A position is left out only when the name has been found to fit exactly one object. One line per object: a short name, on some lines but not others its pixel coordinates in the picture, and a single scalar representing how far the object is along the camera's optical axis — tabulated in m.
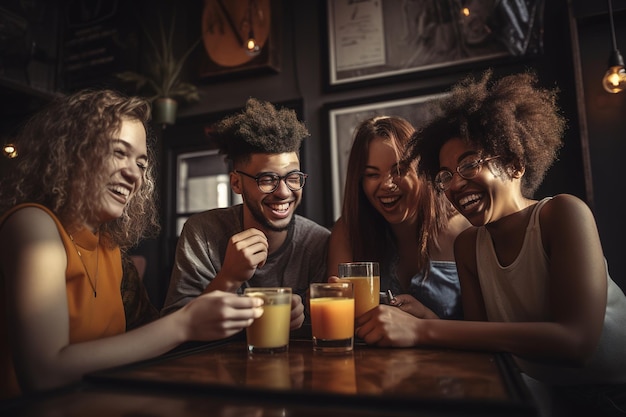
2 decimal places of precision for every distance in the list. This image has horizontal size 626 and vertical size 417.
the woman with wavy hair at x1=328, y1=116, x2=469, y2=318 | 2.06
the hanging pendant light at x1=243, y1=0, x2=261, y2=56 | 3.56
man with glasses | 2.05
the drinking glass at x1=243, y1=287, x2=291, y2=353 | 1.19
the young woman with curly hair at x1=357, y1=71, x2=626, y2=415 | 1.26
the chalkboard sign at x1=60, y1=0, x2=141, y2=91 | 4.23
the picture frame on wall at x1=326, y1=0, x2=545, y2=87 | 3.09
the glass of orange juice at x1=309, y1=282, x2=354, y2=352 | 1.24
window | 3.88
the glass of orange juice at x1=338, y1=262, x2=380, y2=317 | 1.47
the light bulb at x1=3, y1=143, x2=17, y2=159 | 1.48
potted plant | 3.83
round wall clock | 3.77
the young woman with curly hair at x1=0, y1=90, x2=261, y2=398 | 1.08
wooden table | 0.77
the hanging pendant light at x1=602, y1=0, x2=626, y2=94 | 2.60
